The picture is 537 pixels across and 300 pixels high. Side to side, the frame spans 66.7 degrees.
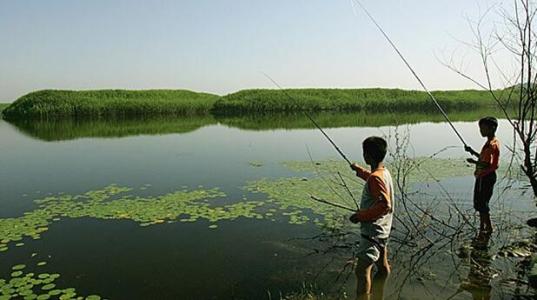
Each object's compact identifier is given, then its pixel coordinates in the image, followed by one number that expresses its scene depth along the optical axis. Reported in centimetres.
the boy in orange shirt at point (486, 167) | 508
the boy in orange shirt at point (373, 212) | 343
